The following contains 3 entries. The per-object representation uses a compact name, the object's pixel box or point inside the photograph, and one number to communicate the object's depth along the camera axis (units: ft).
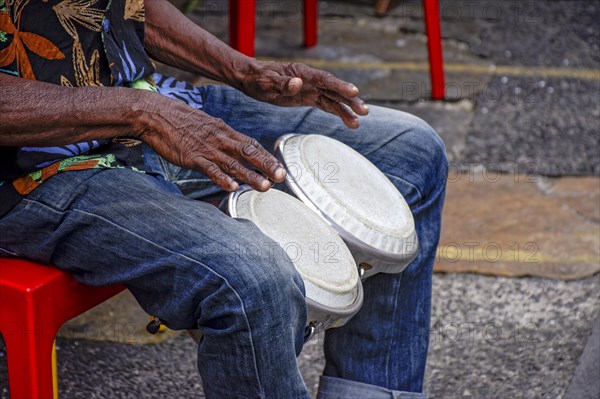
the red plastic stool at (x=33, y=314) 6.99
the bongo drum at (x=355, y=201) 7.24
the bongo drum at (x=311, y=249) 6.98
